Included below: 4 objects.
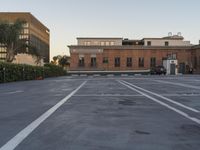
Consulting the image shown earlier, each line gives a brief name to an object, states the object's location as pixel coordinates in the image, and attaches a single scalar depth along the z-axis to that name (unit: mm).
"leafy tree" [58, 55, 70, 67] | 48915
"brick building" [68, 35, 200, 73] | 33875
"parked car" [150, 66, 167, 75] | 29363
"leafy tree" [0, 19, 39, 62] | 18962
